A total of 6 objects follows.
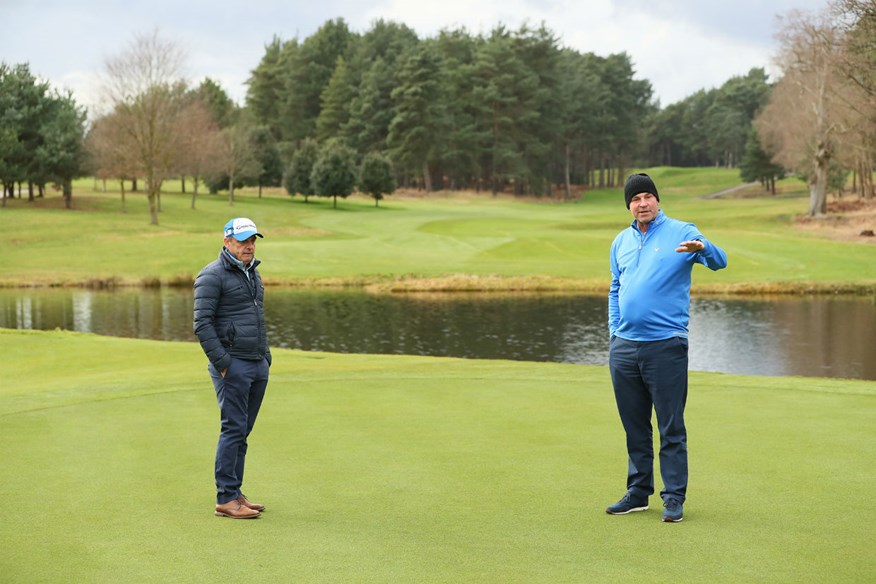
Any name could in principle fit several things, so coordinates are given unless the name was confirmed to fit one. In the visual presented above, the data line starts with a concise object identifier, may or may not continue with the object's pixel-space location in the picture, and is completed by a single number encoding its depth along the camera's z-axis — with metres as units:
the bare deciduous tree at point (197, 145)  75.62
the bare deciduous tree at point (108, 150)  70.12
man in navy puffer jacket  7.27
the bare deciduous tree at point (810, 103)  64.94
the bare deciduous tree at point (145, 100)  66.75
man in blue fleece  7.11
